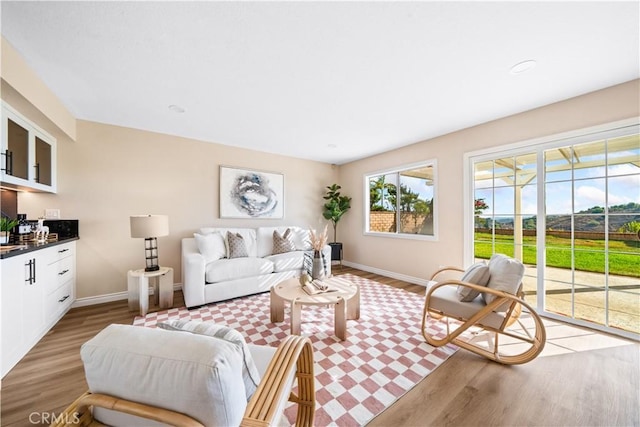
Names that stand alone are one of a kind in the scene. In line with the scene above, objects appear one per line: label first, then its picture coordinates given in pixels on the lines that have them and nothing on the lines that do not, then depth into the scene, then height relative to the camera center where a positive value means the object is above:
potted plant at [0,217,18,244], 2.09 -0.12
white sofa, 2.87 -0.71
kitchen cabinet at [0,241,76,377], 1.73 -0.72
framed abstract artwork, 4.06 +0.38
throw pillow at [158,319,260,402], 0.88 -0.47
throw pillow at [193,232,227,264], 3.23 -0.45
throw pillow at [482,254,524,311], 1.87 -0.52
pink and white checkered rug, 1.49 -1.19
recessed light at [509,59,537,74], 1.92 +1.24
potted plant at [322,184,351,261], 4.97 +0.16
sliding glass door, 2.29 -0.10
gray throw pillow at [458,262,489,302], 2.02 -0.59
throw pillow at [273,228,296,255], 3.96 -0.50
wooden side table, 2.68 -0.88
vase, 2.69 -0.62
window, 3.88 +0.23
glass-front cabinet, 1.99 +0.60
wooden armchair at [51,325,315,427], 0.66 -0.62
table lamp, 2.69 -0.18
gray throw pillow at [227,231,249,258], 3.47 -0.47
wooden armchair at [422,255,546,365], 1.81 -0.82
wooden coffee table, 2.16 -0.80
